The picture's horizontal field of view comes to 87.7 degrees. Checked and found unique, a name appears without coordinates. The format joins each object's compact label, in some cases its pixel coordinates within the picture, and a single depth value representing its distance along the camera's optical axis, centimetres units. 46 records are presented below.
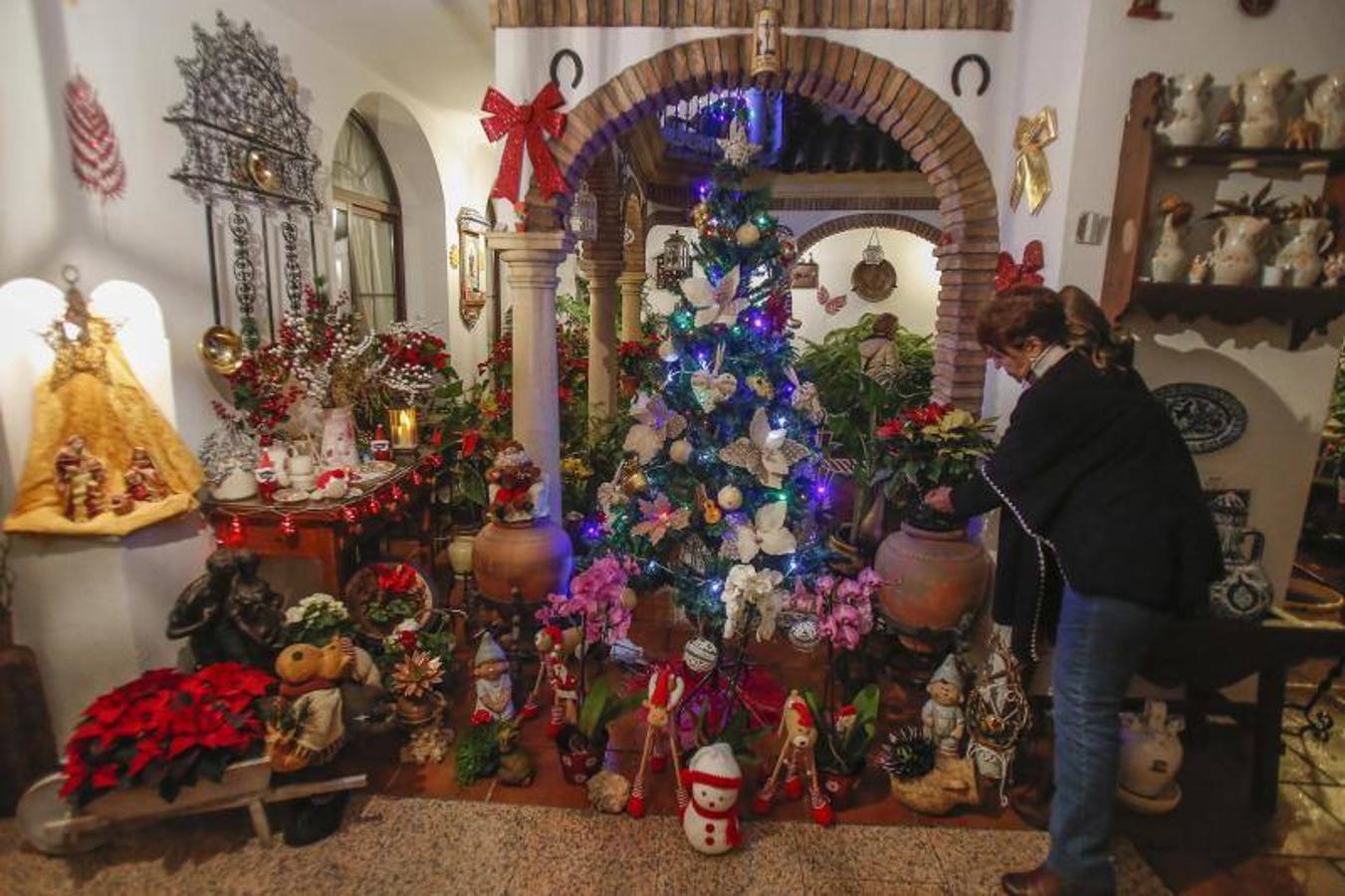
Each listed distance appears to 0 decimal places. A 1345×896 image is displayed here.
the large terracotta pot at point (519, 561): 330
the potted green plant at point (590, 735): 251
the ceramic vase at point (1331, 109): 237
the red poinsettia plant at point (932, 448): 298
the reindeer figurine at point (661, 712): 234
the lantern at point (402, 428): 381
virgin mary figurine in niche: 237
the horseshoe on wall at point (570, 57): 329
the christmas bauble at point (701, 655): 274
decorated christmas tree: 270
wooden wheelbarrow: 206
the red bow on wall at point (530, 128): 326
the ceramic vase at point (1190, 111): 244
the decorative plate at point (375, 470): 343
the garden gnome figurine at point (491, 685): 269
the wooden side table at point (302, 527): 295
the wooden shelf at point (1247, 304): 244
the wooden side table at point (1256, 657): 240
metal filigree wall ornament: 308
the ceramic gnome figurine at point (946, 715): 255
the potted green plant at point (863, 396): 394
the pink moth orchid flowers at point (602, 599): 271
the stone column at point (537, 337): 350
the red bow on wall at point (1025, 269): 289
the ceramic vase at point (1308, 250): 242
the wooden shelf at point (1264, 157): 237
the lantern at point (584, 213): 521
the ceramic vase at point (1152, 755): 244
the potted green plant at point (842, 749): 246
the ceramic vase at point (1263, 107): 240
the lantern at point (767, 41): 300
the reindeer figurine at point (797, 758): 231
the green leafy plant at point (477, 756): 255
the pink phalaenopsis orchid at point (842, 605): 258
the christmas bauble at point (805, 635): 262
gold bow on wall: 287
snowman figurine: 219
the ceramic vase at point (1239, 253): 244
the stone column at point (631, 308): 703
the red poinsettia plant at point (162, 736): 206
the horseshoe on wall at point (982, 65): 318
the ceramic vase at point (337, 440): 336
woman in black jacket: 183
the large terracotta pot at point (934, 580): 304
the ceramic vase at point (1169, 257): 249
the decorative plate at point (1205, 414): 278
